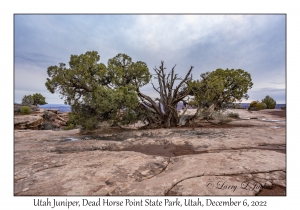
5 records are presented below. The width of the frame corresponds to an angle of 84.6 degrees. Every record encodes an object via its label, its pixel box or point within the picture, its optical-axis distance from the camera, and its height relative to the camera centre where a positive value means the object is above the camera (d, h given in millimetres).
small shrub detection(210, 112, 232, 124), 16816 -1465
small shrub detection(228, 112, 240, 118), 20530 -1421
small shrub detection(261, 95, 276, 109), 33312 +249
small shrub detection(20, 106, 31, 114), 24884 -940
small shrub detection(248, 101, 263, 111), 32500 -455
